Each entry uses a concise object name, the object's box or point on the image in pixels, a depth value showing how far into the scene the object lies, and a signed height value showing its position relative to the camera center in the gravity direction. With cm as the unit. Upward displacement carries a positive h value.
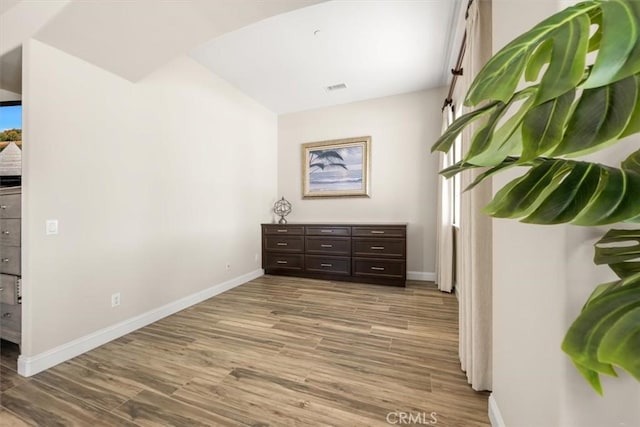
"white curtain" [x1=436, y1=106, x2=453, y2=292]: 312 -11
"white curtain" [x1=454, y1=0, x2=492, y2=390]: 148 -29
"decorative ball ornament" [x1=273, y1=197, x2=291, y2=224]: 449 +12
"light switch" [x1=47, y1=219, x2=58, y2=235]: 178 -8
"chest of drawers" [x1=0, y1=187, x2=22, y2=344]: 178 -35
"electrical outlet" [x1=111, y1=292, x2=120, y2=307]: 216 -72
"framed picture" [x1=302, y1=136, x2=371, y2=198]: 407 +78
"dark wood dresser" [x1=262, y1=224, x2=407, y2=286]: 348 -53
